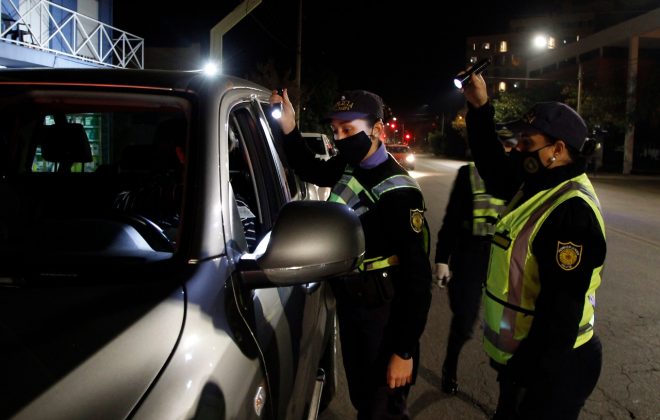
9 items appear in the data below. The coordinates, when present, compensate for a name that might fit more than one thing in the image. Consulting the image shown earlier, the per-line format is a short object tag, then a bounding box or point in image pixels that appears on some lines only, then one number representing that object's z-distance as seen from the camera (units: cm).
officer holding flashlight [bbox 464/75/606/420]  217
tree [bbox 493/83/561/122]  4250
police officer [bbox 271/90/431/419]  250
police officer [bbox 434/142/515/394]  402
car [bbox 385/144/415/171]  3179
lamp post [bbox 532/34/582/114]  3103
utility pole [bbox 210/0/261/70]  1190
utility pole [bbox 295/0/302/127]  2222
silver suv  124
